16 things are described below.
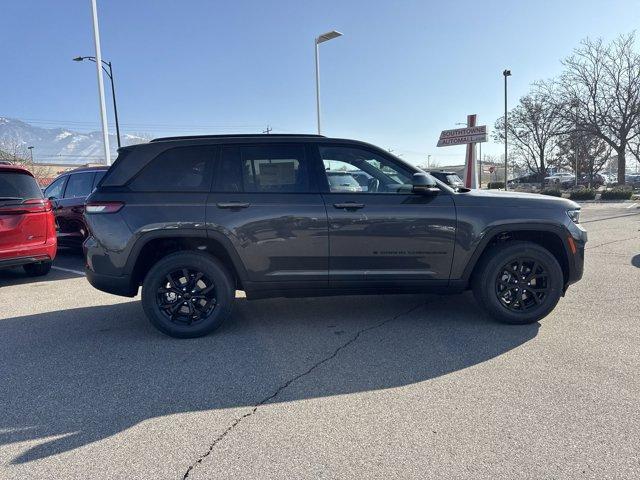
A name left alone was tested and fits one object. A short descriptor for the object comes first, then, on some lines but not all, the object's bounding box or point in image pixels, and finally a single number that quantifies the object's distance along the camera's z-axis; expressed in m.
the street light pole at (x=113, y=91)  24.74
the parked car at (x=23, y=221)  6.50
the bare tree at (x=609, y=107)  29.52
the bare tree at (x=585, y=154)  35.69
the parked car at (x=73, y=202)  8.77
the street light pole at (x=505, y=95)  32.88
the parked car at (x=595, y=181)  39.44
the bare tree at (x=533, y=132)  36.77
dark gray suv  4.34
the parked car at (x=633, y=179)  42.33
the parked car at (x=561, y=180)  40.40
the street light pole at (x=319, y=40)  18.17
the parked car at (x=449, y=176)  12.89
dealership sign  13.17
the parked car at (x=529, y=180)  41.94
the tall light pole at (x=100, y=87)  14.73
